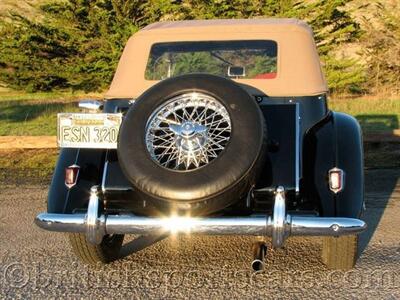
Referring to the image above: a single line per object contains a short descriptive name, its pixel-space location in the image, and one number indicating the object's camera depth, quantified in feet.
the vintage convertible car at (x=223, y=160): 12.41
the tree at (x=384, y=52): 64.39
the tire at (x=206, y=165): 12.13
